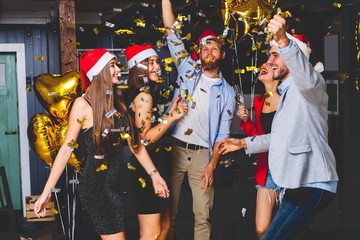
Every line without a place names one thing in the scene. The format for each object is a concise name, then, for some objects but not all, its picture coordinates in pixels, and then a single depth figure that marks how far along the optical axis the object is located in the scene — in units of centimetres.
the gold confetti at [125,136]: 451
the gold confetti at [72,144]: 435
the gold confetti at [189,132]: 511
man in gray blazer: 367
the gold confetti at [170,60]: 505
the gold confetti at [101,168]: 436
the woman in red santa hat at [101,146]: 427
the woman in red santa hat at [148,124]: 481
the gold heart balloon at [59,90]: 495
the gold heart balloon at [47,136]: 499
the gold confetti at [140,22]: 499
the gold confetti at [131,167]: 487
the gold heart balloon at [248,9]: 547
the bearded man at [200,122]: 511
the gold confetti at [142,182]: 482
